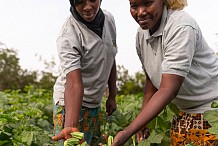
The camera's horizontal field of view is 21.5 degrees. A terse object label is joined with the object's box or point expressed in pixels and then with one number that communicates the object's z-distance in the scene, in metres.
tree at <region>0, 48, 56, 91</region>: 15.75
